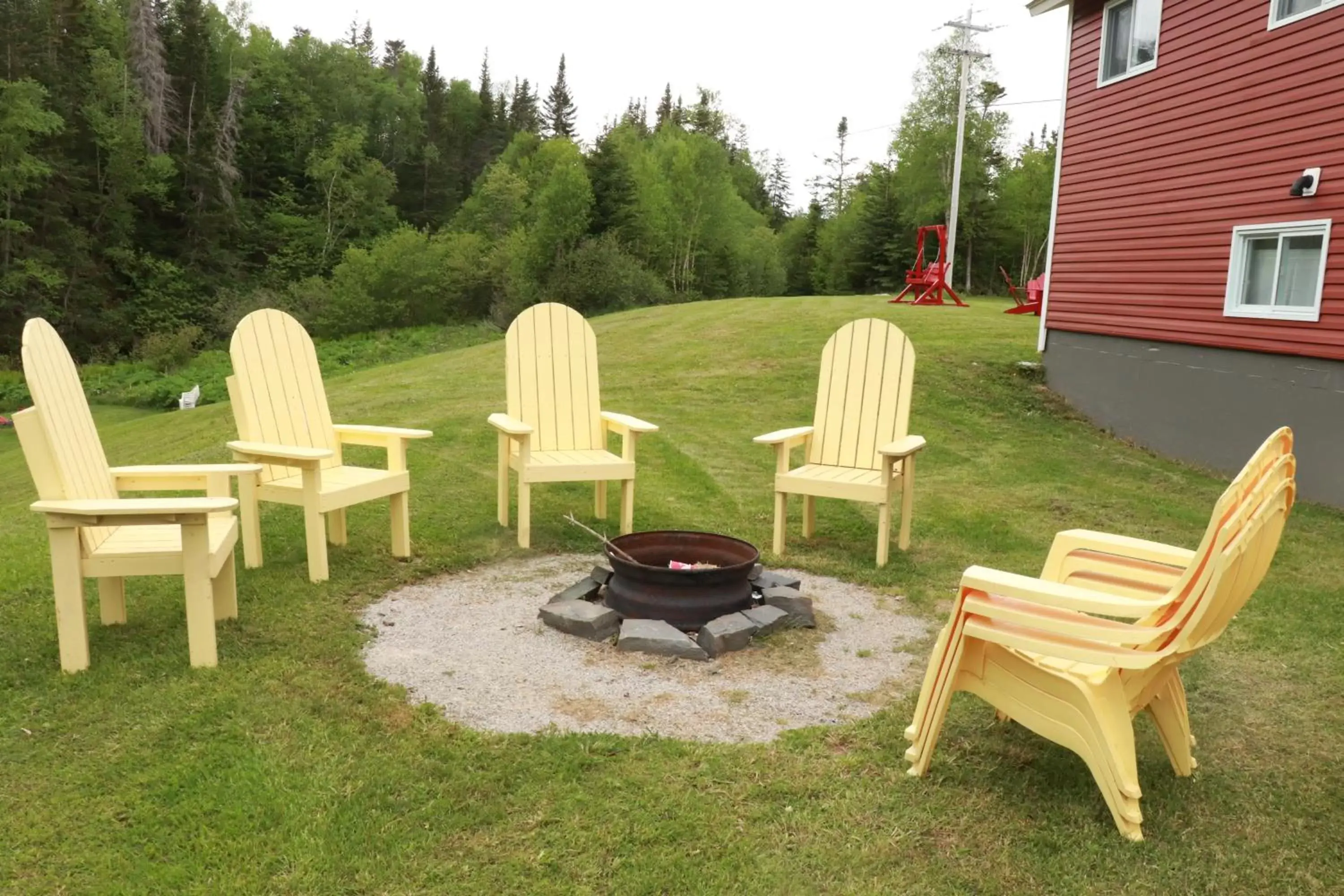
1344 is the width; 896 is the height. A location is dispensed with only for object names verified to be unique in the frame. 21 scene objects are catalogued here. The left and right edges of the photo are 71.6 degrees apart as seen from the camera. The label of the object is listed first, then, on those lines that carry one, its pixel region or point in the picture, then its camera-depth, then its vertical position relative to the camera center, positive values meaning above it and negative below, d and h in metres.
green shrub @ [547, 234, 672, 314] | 24.06 +0.05
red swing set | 17.42 +0.12
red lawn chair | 15.88 -0.19
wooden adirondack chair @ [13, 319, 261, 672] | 2.90 -0.77
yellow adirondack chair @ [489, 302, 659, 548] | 5.04 -0.65
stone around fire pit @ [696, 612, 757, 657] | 3.46 -1.30
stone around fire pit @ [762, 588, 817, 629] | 3.78 -1.29
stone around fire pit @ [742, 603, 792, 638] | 3.63 -1.29
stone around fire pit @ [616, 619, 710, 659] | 3.41 -1.30
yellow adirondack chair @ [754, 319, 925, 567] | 4.95 -0.73
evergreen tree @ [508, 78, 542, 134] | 50.19 +9.24
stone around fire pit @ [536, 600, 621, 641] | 3.55 -1.29
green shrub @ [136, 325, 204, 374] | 22.80 -1.86
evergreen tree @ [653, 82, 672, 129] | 53.84 +10.36
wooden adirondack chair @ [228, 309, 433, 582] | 3.99 -0.74
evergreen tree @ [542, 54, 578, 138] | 50.53 +9.31
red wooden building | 6.72 +0.54
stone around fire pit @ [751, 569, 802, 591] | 4.02 -1.27
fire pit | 3.59 -1.19
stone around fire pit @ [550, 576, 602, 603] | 3.88 -1.28
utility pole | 21.20 +3.86
